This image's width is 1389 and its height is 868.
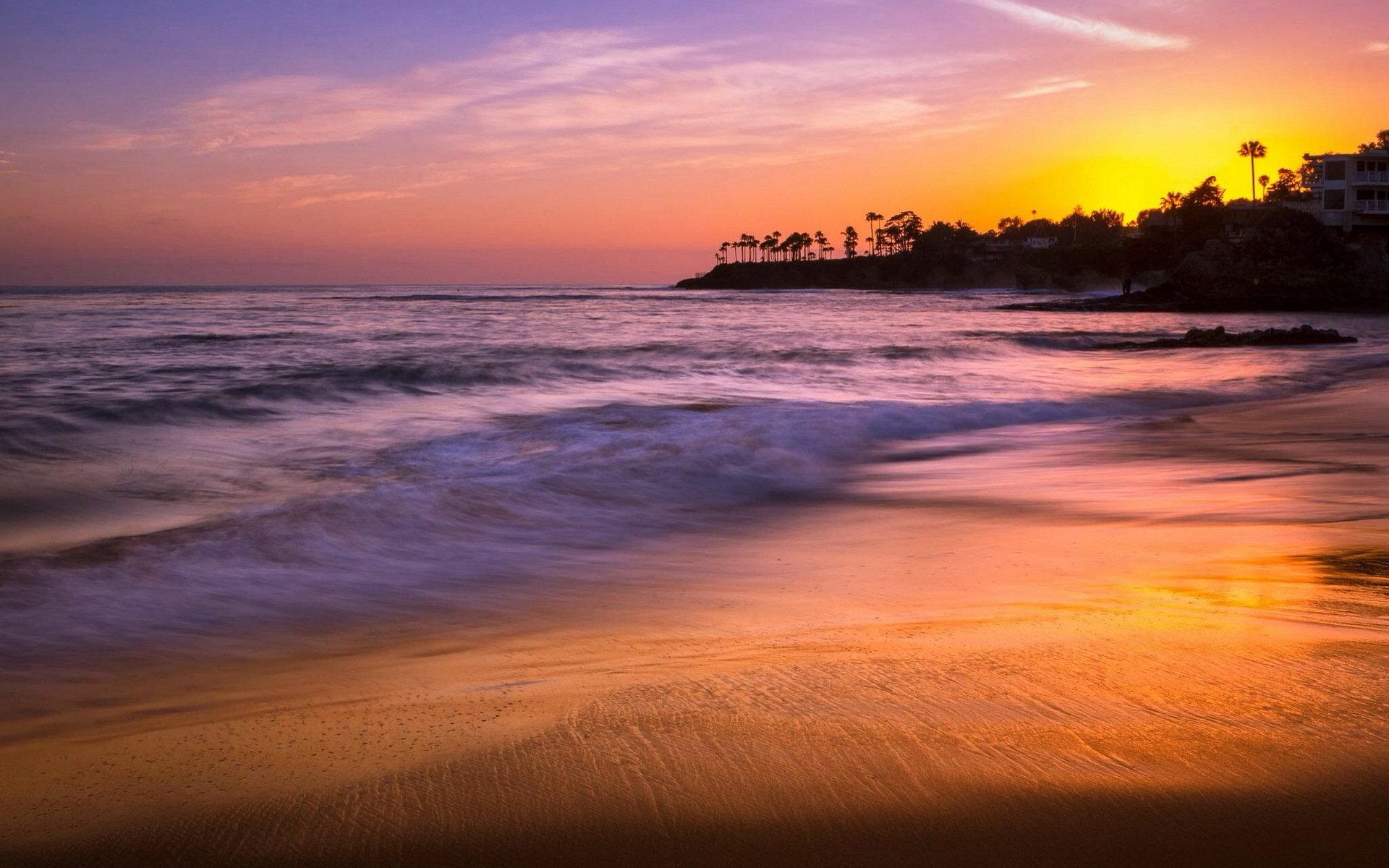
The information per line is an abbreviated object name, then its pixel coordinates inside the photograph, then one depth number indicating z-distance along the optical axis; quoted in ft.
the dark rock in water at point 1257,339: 81.00
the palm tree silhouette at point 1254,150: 335.67
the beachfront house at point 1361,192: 252.42
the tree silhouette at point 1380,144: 275.80
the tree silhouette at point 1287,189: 311.68
